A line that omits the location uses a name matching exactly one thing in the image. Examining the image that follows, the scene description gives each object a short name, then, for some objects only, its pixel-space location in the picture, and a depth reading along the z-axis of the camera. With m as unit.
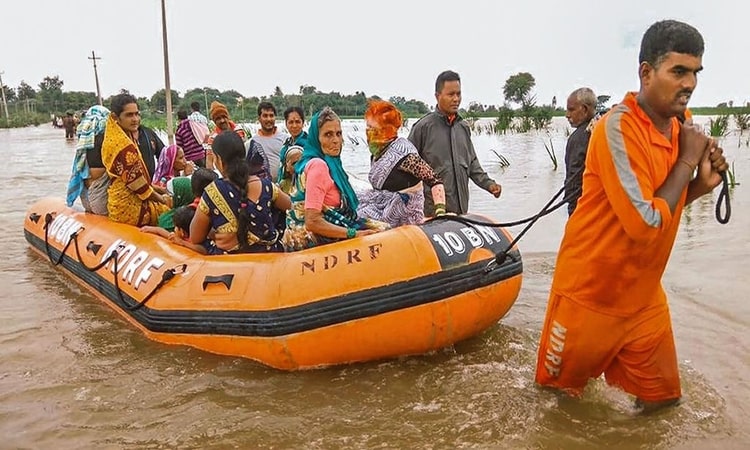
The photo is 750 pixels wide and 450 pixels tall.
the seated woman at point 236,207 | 3.70
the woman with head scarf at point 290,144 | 4.85
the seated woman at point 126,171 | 4.81
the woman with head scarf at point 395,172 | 3.76
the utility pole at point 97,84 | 34.97
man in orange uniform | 2.15
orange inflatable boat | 3.30
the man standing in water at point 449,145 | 4.34
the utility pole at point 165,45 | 14.49
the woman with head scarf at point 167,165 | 5.70
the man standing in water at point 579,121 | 4.46
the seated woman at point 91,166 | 5.02
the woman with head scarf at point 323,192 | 3.54
